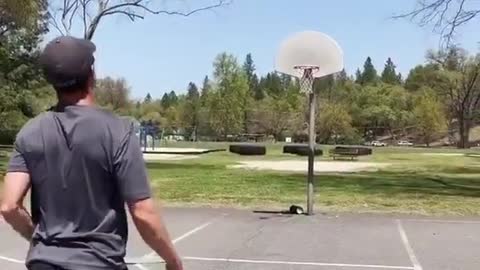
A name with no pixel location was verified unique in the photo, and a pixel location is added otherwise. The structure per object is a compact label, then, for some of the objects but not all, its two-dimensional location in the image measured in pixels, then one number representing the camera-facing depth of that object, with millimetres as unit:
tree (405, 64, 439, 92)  89375
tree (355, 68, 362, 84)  147700
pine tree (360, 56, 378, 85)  147600
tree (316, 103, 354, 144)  87812
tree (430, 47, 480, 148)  83188
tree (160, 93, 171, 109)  130625
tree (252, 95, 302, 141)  95188
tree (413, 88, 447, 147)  91938
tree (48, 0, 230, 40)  32406
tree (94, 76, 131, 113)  84438
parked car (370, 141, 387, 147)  87825
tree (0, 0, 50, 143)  23281
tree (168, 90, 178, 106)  129650
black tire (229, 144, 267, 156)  46325
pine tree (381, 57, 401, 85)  145575
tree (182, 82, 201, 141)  97750
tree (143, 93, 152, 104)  125938
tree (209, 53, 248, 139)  92688
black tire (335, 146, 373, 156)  43938
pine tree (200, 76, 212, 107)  97419
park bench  43162
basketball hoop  13852
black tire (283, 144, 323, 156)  47469
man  2475
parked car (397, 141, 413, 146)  93562
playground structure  53144
